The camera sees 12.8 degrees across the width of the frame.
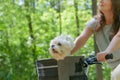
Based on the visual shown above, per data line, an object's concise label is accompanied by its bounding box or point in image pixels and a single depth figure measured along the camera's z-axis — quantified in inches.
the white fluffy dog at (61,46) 154.6
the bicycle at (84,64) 162.9
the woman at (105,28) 179.5
